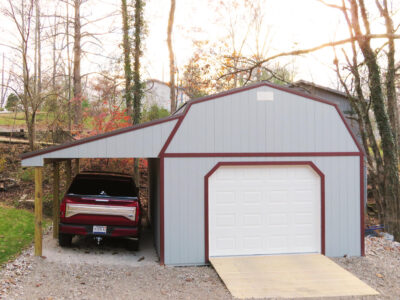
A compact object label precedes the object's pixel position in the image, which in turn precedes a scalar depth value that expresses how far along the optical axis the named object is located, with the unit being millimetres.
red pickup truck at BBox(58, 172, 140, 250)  8859
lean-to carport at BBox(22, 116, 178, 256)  8367
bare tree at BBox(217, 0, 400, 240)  12492
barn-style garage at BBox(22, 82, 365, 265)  8633
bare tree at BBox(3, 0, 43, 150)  16552
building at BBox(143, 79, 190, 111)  38100
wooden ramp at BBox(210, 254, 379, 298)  6707
